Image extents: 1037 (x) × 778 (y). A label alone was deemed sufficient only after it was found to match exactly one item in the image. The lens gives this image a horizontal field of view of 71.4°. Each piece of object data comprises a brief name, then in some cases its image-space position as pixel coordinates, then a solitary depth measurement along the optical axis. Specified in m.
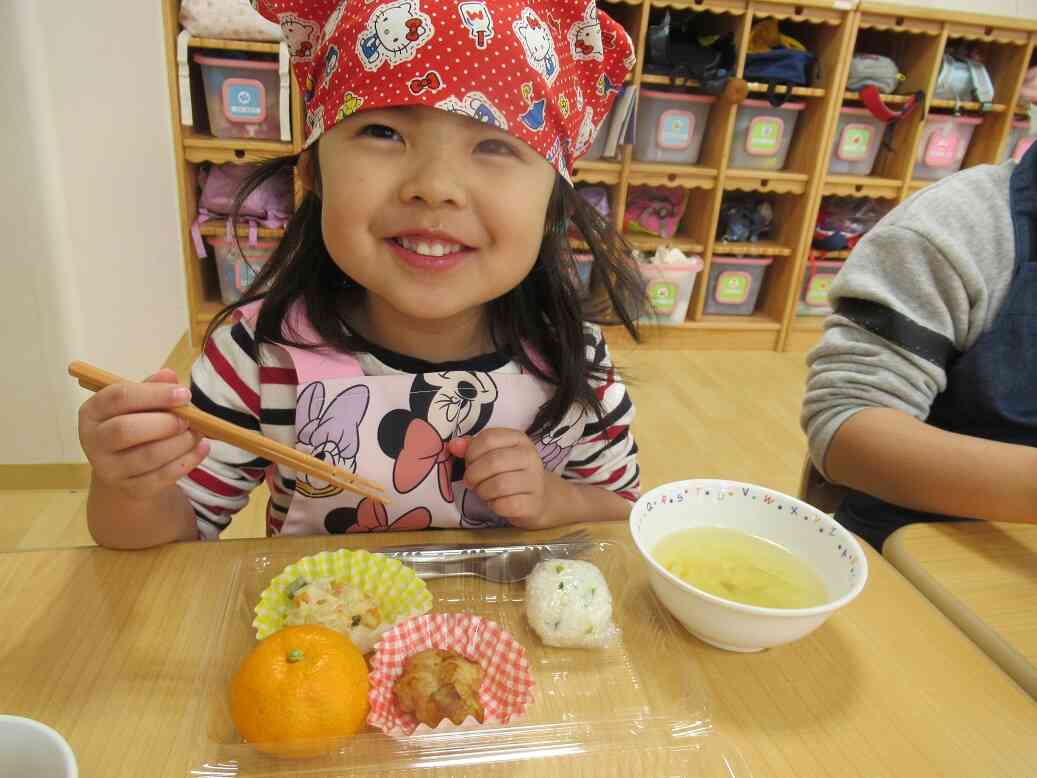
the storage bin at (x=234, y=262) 2.70
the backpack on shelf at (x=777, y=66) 2.84
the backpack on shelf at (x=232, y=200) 2.67
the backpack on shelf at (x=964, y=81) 3.01
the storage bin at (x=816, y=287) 3.27
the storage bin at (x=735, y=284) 3.24
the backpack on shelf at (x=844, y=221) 3.20
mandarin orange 0.47
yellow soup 0.62
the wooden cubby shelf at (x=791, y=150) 2.74
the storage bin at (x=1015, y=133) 3.17
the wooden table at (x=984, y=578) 0.61
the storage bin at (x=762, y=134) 2.96
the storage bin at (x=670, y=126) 2.89
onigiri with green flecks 0.59
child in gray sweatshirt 0.87
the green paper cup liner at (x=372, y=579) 0.62
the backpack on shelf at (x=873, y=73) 2.91
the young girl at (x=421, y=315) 0.66
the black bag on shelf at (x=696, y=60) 2.77
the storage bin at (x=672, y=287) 3.04
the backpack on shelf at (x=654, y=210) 3.14
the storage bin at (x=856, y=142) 3.03
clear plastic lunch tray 0.47
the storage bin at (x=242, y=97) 2.48
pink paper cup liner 0.53
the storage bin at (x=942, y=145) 3.10
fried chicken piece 0.52
